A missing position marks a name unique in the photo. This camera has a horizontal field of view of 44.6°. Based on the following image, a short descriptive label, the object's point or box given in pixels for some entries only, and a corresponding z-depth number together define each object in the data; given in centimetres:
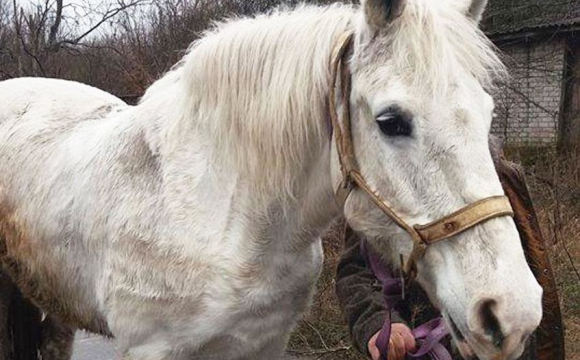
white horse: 172
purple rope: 217
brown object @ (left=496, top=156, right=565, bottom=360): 225
